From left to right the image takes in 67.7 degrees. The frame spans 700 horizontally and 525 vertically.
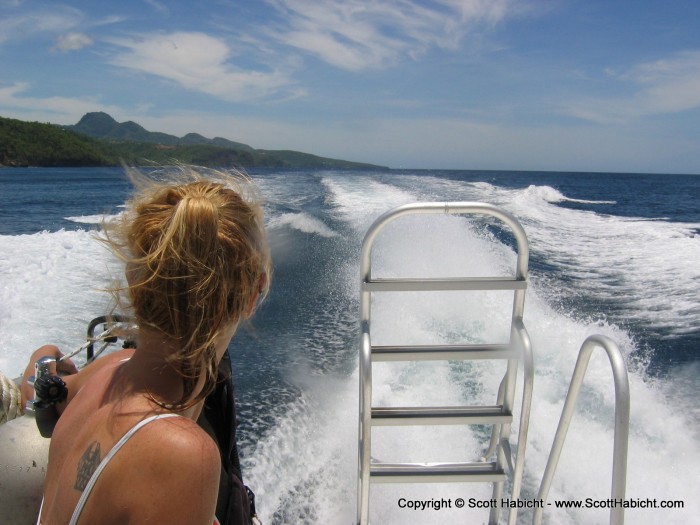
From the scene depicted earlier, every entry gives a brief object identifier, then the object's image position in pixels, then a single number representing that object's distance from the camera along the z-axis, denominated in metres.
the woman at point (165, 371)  0.79
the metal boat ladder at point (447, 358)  1.63
